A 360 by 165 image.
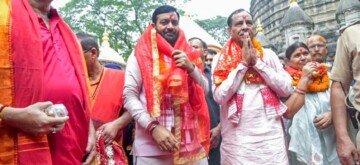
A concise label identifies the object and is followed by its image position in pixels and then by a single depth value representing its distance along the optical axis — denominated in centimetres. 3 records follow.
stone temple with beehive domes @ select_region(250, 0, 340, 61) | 1314
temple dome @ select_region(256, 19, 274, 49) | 1463
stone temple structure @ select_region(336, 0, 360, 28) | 1084
